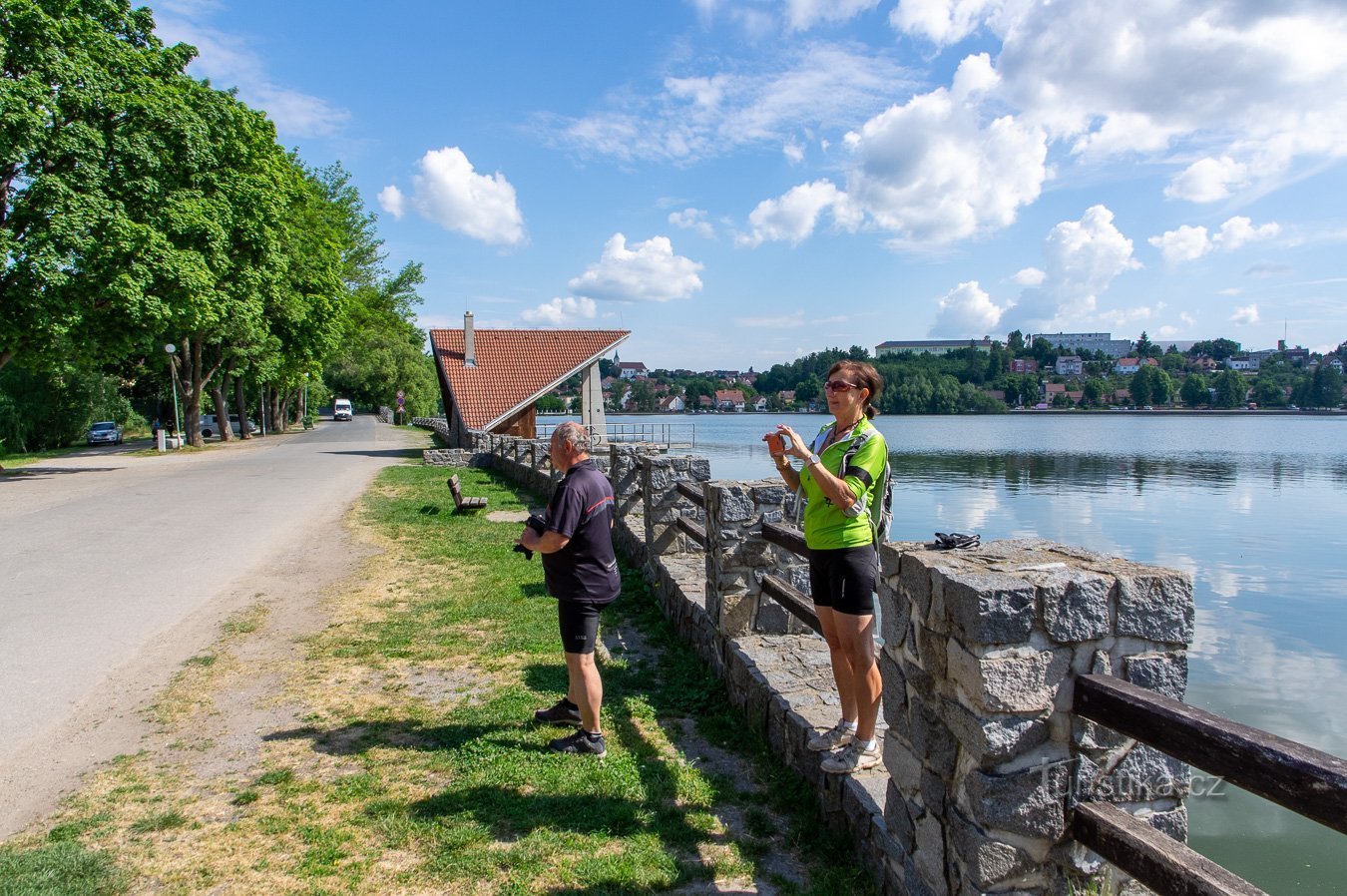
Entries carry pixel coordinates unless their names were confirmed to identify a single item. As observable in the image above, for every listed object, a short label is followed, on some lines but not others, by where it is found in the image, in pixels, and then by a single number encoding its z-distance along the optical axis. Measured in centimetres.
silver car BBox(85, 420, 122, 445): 3781
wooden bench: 1294
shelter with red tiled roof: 3288
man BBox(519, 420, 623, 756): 433
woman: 344
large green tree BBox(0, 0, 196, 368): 1652
